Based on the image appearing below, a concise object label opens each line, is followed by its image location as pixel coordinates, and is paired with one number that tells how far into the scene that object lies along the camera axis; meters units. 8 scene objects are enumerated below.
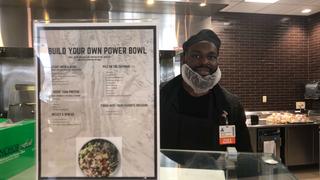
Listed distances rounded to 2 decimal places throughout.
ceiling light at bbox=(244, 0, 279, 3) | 4.76
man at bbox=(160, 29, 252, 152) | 1.76
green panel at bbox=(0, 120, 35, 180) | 0.78
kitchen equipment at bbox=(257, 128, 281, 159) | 5.16
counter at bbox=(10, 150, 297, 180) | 0.93
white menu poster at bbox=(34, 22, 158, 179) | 0.66
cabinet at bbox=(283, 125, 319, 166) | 5.27
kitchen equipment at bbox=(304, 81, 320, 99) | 5.56
